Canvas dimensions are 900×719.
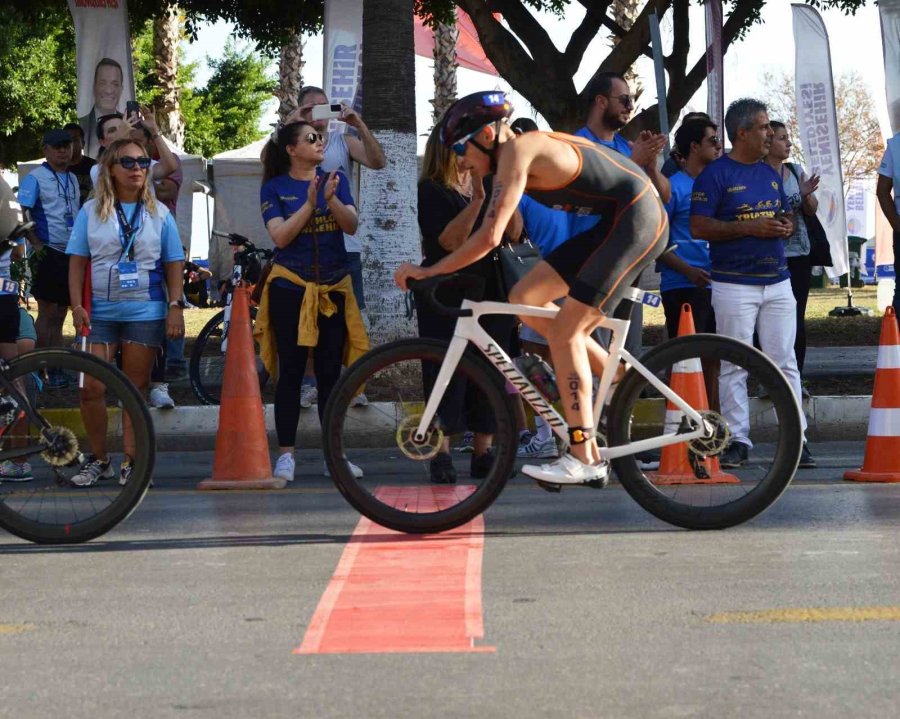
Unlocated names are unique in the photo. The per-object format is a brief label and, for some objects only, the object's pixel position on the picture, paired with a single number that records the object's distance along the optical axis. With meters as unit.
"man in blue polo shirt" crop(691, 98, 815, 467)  8.31
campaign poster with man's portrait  16.27
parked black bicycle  11.77
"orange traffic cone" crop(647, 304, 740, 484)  6.48
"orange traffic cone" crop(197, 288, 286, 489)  8.39
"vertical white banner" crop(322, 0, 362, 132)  15.20
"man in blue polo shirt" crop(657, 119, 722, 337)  9.22
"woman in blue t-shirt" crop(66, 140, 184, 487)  8.23
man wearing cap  10.75
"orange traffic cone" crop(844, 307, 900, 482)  8.12
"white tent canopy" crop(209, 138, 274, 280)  27.09
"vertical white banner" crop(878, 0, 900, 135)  16.22
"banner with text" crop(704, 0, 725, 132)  15.76
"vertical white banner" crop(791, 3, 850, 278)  18.53
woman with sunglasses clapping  8.33
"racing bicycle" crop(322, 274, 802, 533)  6.39
